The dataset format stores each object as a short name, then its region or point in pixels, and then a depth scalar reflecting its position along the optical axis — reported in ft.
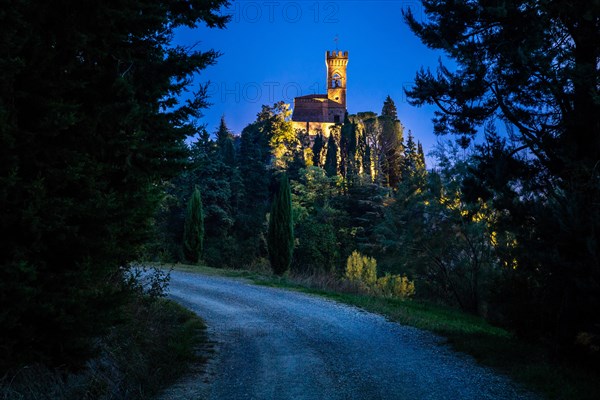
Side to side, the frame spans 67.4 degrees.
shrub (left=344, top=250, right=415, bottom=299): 72.64
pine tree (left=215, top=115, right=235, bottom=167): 149.87
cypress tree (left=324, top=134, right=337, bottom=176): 170.48
